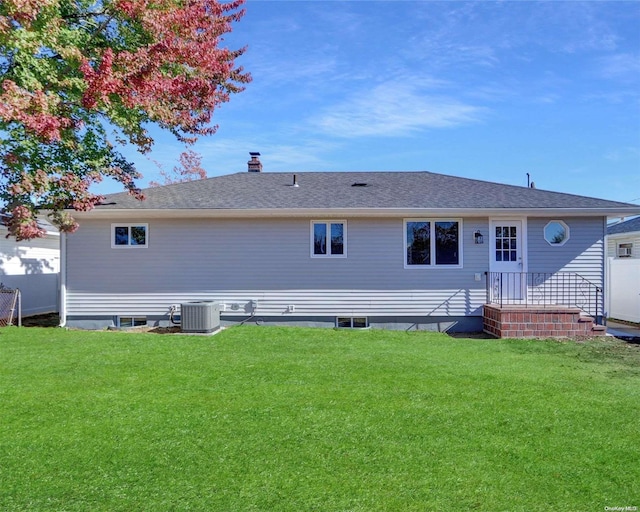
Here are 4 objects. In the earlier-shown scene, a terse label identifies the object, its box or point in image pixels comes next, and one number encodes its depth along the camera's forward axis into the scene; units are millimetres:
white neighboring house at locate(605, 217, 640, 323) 11937
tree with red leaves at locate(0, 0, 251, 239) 7178
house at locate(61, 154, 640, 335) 10812
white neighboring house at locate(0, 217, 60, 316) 13125
